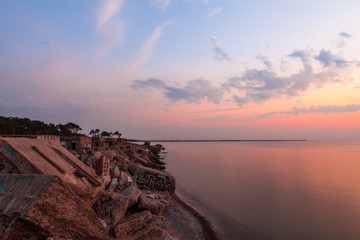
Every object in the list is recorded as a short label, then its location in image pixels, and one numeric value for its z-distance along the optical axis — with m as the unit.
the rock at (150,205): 9.09
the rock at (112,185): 9.73
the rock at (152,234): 6.48
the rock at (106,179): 10.00
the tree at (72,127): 79.34
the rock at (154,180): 14.73
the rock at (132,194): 8.62
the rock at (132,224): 6.68
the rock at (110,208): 6.83
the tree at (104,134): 112.21
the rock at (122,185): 10.57
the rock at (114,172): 12.85
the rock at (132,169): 16.43
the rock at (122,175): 12.82
